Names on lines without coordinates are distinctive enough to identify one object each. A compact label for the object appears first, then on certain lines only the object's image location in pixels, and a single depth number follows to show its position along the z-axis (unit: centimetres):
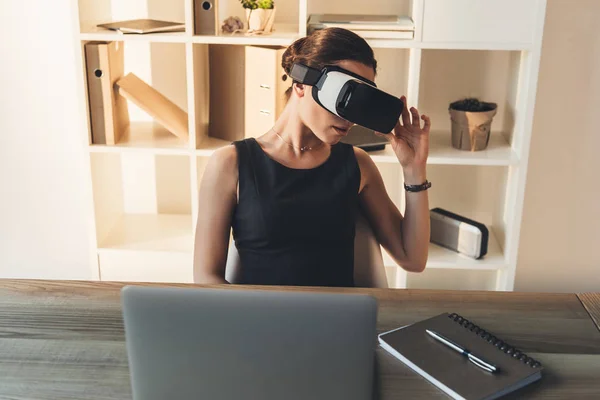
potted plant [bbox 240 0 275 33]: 238
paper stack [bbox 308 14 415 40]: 234
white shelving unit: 232
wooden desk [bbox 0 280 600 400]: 114
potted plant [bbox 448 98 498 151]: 246
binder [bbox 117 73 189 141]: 246
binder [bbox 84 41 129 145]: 242
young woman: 168
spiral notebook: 112
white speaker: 251
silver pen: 117
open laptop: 94
